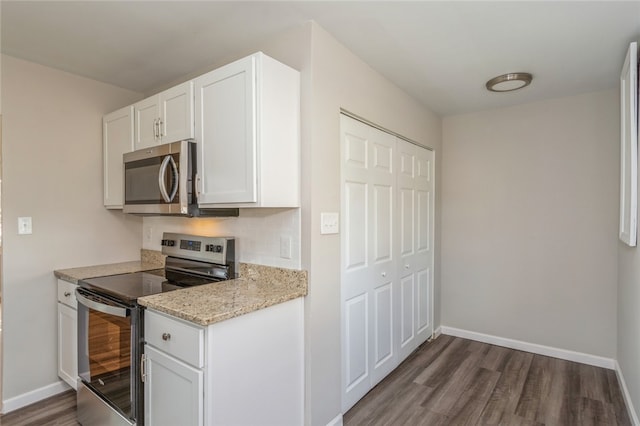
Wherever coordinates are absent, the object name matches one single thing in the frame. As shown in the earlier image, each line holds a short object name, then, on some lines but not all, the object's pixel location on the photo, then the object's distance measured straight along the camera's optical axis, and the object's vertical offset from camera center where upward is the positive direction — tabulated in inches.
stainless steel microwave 77.0 +7.4
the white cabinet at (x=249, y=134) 66.1 +15.8
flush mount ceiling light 98.0 +37.9
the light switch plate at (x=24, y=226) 90.4 -3.6
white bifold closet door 88.0 -13.0
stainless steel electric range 66.8 -23.7
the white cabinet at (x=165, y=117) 78.9 +23.7
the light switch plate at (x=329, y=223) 76.0 -2.8
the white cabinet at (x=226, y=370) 55.7 -28.5
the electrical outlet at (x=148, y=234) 115.4 -7.6
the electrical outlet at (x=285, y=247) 75.7 -8.1
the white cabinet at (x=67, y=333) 89.0 -32.6
